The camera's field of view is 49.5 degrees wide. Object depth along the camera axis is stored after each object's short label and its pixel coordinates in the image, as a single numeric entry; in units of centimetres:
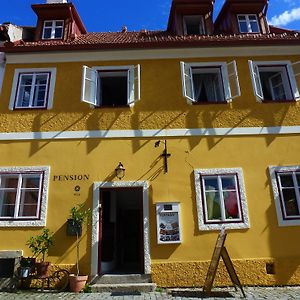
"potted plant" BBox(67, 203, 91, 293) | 860
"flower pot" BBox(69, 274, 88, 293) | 794
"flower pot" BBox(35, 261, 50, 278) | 803
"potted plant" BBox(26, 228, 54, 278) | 806
